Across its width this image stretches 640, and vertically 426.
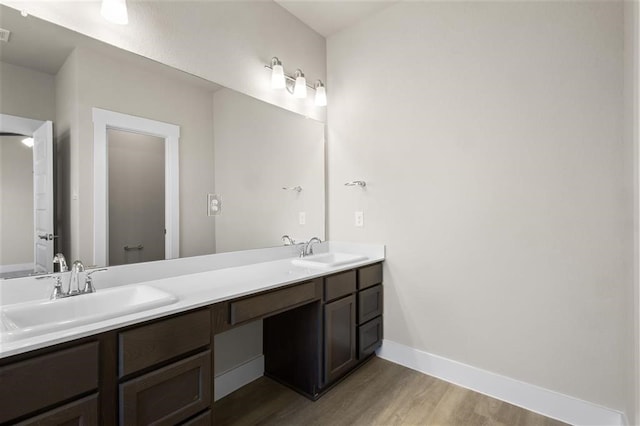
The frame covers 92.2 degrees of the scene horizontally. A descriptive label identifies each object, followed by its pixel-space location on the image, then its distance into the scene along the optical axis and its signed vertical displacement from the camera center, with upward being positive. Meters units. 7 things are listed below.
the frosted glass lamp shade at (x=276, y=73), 2.25 +1.01
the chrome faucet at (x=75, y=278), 1.29 -0.28
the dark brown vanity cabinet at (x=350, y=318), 1.96 -0.76
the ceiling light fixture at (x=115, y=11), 1.40 +0.92
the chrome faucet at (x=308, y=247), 2.50 -0.30
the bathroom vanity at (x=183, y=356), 0.91 -0.56
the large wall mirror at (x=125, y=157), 1.27 +0.30
